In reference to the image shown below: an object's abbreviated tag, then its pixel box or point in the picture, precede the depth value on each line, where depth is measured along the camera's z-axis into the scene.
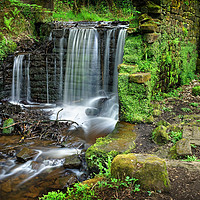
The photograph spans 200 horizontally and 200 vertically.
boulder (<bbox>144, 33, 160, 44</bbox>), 6.12
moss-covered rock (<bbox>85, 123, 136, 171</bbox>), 4.03
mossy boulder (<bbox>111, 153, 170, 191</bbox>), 2.37
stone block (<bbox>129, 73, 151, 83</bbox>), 5.59
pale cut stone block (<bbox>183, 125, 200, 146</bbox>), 4.17
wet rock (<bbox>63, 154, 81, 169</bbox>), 4.49
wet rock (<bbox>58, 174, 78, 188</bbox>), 4.02
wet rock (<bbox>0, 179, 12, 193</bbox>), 3.90
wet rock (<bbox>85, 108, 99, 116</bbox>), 7.43
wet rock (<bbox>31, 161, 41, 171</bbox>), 4.56
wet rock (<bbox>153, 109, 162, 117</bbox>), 5.95
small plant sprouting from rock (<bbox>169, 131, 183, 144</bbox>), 4.43
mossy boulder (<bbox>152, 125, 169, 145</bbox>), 4.44
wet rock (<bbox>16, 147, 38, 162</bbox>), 4.81
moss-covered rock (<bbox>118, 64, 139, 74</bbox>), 5.94
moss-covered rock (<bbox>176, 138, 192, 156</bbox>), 3.71
